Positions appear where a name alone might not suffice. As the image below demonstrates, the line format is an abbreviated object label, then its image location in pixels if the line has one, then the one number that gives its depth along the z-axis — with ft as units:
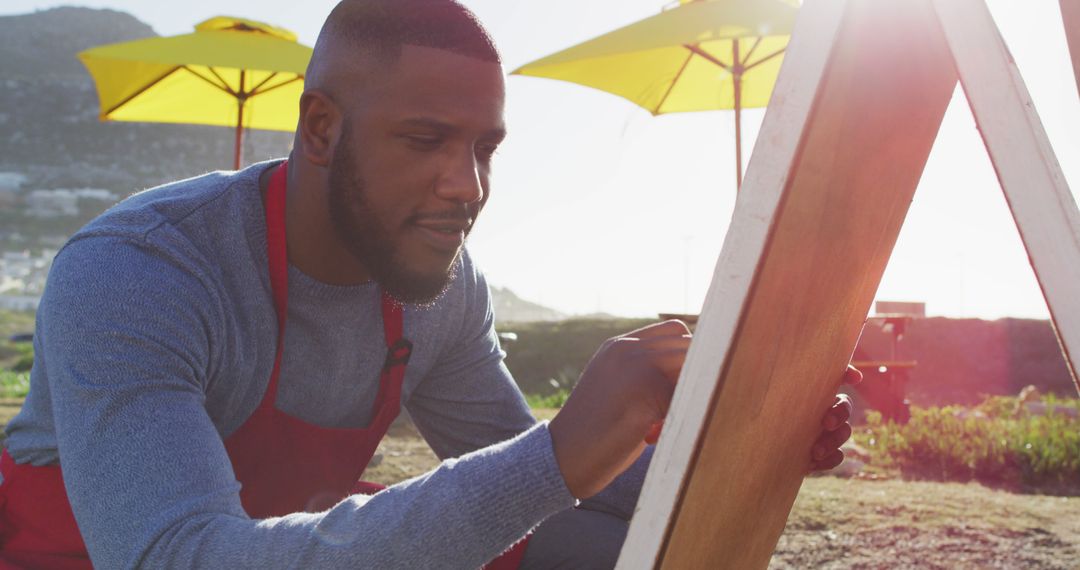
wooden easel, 2.69
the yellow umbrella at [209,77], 25.66
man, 3.47
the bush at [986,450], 17.88
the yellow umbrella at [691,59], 21.76
